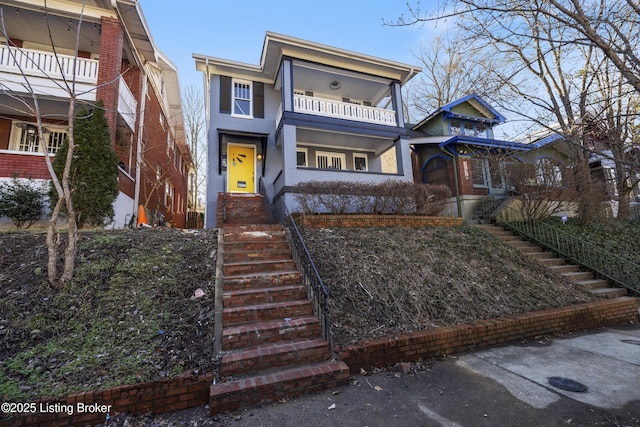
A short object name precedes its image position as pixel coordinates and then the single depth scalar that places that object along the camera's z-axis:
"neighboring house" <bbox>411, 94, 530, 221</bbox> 12.71
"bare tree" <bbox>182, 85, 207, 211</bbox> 23.09
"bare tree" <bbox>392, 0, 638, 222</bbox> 3.97
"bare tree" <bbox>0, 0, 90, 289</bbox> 4.12
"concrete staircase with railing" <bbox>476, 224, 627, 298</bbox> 6.90
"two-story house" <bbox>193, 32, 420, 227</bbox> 10.73
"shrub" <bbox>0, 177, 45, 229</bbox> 6.74
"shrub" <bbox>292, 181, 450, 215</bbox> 8.16
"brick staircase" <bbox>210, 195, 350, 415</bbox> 3.18
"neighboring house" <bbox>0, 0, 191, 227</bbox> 8.55
